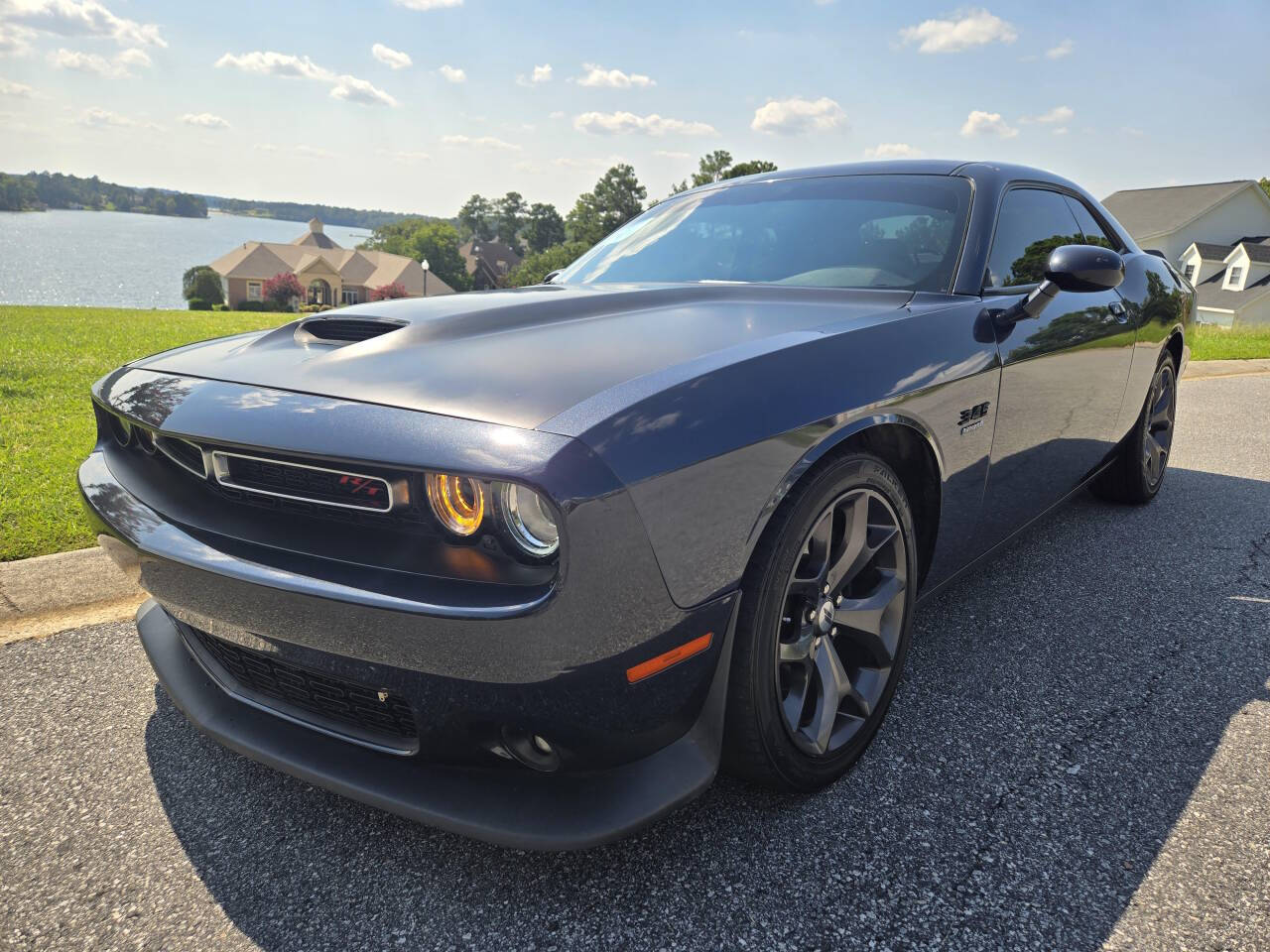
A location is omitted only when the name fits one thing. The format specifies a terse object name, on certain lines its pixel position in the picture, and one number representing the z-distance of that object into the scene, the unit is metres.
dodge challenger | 1.35
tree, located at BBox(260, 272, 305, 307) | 68.62
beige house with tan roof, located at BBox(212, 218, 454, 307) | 72.69
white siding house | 43.72
